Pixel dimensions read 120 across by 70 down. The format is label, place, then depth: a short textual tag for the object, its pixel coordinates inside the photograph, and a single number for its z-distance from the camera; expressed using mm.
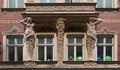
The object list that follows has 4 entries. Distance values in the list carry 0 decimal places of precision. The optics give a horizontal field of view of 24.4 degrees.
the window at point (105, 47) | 18232
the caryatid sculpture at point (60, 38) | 17546
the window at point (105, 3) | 18509
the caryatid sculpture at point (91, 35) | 17530
